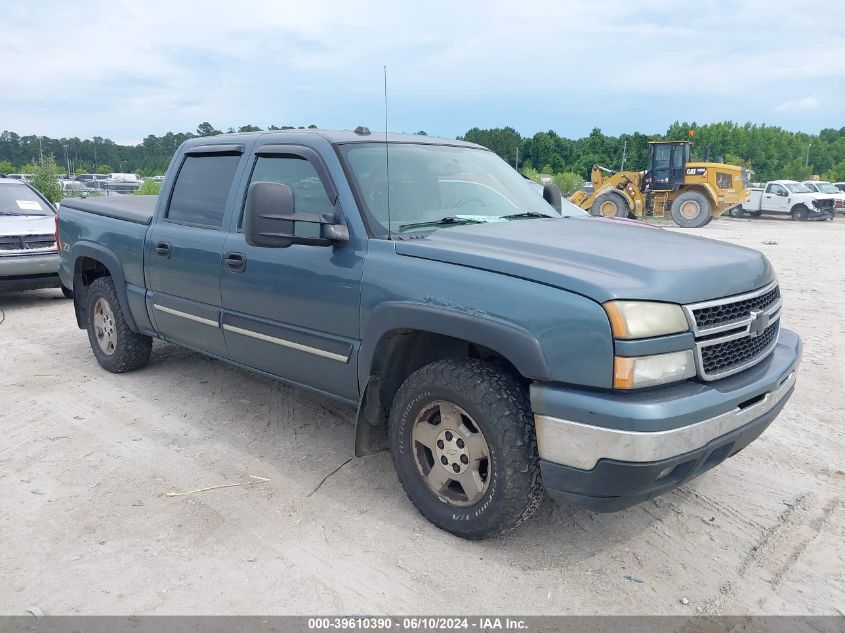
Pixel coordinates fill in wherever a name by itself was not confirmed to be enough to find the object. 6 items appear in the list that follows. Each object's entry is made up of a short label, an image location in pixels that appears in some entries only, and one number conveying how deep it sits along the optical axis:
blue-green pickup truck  2.61
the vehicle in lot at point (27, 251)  8.41
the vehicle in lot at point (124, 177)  55.30
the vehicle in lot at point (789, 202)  29.12
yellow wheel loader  24.64
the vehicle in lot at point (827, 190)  30.11
